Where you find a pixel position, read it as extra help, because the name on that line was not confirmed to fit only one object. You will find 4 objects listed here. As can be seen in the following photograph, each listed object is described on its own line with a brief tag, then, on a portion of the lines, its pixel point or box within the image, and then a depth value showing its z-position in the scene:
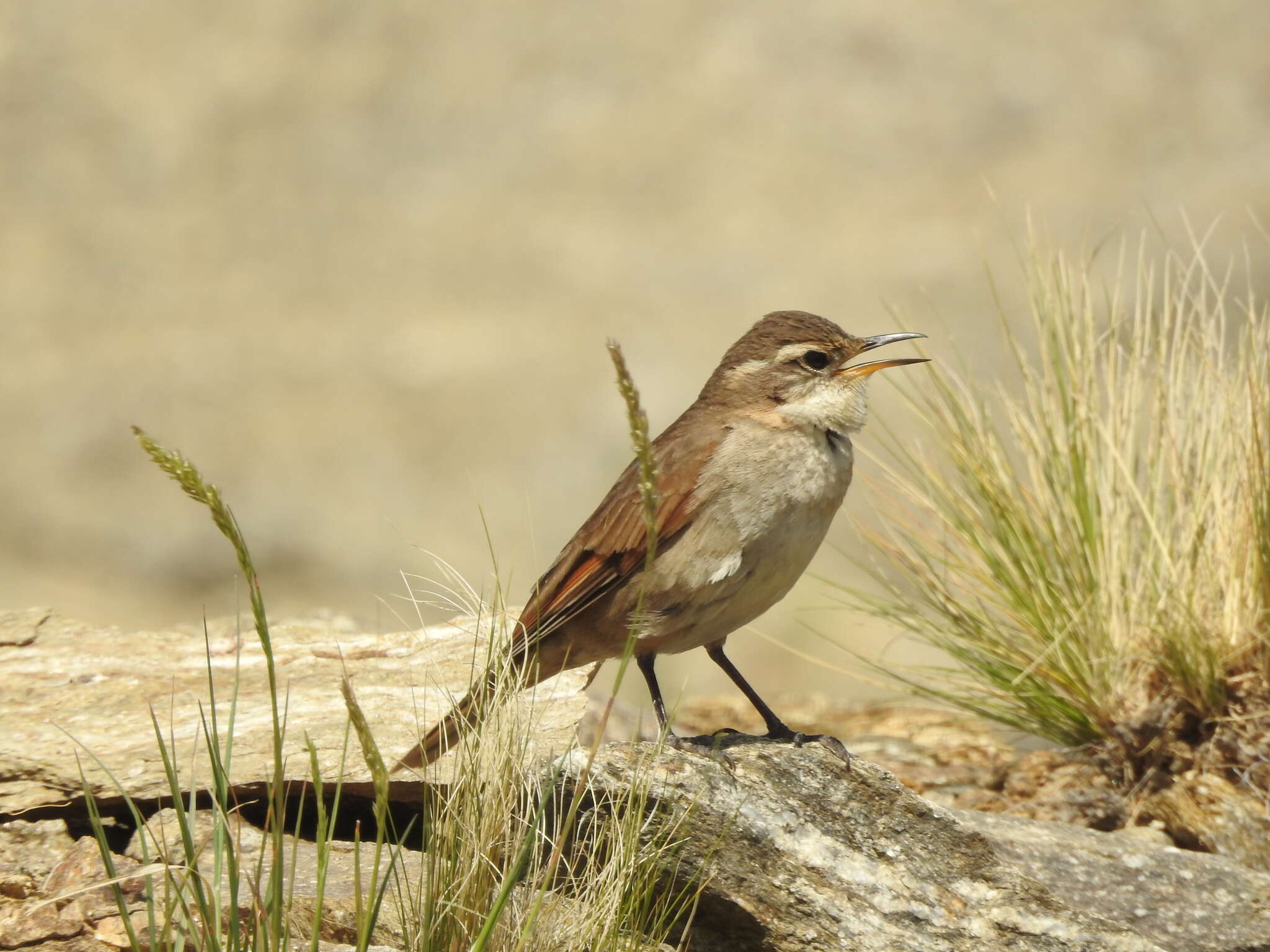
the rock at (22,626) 10.66
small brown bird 9.14
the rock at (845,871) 7.57
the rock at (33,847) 7.70
